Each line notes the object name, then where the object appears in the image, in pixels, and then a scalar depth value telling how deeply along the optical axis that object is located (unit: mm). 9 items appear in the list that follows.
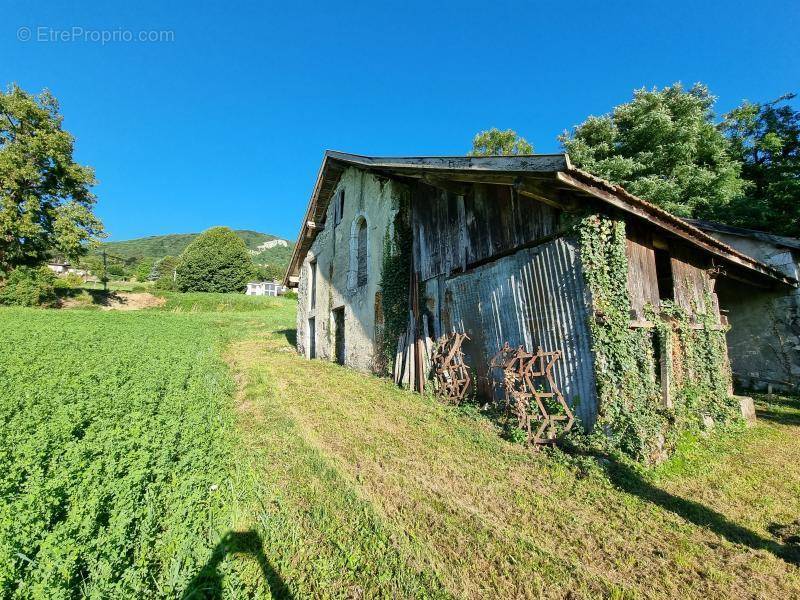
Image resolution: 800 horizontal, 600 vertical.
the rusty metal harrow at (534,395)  5570
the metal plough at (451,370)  7855
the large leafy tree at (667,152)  16422
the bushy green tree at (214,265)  45312
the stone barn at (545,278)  5406
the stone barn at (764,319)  9477
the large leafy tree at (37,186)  23078
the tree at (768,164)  13992
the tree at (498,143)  25562
